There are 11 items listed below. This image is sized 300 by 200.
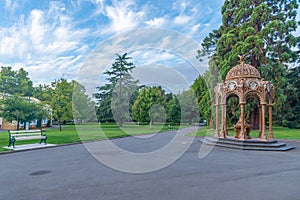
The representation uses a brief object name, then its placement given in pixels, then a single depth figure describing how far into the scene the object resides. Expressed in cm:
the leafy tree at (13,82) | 4363
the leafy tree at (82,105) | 3663
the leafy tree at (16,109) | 2148
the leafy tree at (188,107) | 4528
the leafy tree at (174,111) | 4506
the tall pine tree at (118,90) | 3997
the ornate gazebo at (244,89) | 1253
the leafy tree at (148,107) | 3781
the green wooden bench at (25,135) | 1080
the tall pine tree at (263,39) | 2077
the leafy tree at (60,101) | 2719
